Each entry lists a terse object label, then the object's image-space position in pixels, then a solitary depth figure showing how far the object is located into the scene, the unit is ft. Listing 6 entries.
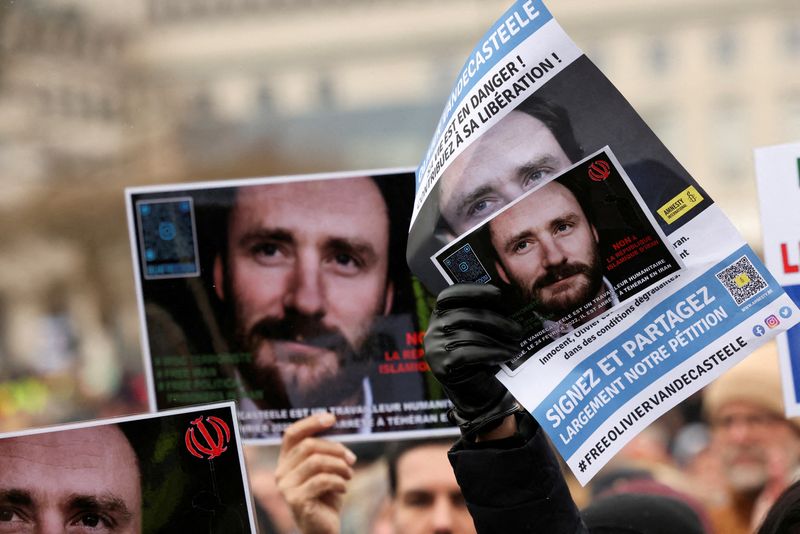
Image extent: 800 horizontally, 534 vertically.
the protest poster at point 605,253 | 11.34
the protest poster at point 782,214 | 12.36
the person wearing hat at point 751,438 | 12.49
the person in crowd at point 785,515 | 12.51
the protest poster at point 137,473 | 11.95
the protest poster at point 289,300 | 12.70
